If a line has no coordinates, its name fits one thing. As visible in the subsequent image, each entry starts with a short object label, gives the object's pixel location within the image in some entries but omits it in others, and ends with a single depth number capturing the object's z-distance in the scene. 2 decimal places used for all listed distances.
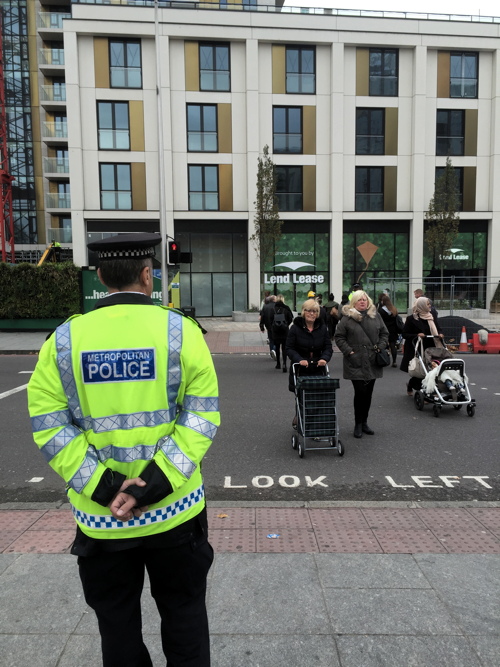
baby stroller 7.48
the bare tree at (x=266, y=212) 24.72
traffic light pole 19.24
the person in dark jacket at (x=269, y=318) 12.91
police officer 1.82
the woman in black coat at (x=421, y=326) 8.22
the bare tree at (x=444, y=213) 25.62
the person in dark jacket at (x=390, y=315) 11.39
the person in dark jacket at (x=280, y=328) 11.66
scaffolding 36.93
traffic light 16.09
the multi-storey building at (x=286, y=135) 25.50
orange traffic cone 14.86
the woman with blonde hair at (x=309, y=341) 6.25
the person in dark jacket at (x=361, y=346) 6.36
